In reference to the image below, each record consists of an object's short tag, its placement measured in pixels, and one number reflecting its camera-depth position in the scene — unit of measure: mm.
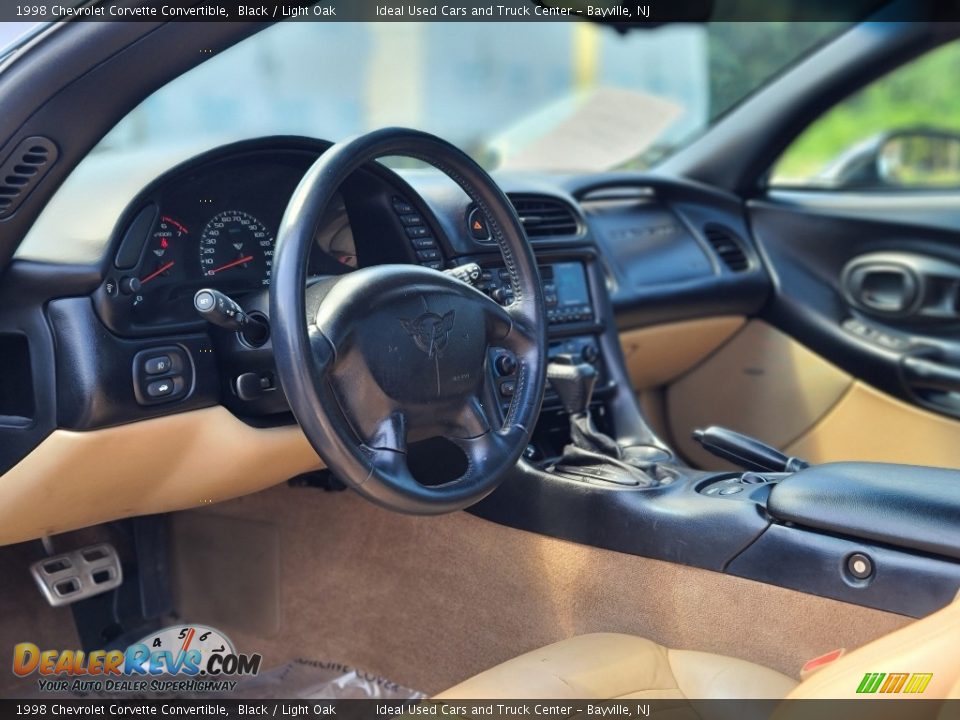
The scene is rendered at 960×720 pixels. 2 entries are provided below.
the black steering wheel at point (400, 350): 1187
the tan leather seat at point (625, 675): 1202
